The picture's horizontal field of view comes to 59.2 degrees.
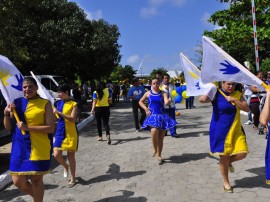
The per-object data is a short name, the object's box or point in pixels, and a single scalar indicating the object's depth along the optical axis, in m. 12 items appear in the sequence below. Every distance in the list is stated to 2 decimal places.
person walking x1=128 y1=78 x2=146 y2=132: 7.73
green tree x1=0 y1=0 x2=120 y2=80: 15.17
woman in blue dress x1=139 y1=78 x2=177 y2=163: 4.75
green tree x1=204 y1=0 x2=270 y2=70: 13.14
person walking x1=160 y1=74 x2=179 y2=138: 6.40
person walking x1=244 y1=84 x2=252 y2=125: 7.07
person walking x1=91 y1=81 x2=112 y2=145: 6.71
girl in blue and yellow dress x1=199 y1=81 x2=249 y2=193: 3.40
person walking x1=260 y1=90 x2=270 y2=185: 2.22
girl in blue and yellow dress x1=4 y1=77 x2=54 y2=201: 2.79
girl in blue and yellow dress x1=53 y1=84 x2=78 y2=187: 3.91
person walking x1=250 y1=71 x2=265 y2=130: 6.75
